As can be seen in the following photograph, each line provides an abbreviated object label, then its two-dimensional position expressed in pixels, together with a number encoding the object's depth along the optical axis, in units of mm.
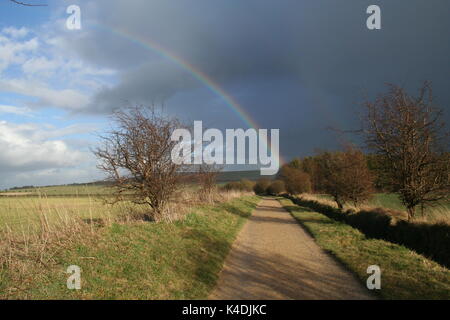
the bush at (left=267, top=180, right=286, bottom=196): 101412
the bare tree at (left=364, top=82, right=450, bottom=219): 12867
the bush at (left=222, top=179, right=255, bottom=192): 78188
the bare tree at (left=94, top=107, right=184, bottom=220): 12828
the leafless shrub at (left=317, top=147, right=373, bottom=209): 24094
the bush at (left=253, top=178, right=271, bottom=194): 108850
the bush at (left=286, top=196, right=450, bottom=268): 11227
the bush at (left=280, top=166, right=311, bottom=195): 66875
